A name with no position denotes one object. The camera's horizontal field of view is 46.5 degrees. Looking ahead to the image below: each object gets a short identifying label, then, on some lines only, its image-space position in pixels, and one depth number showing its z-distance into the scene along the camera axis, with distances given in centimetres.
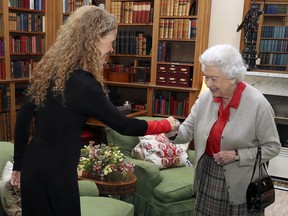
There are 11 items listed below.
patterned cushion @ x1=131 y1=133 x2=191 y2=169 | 300
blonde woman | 144
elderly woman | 168
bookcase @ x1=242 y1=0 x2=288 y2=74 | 377
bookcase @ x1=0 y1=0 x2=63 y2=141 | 419
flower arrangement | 246
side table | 240
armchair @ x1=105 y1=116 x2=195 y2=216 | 262
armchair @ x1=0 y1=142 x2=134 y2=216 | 211
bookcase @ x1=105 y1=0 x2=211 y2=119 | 405
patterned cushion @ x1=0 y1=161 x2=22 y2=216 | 188
